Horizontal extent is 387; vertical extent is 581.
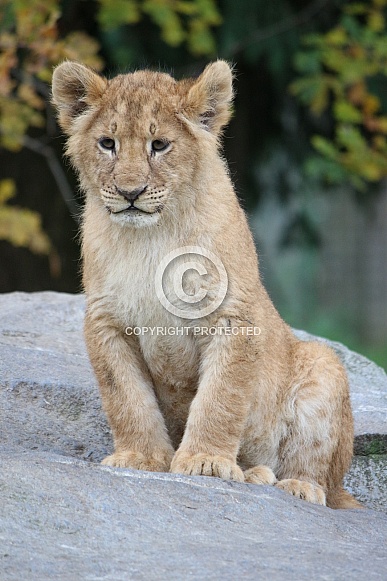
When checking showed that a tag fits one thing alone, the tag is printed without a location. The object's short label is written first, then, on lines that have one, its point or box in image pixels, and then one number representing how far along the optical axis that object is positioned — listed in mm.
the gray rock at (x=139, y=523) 8531
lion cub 11469
